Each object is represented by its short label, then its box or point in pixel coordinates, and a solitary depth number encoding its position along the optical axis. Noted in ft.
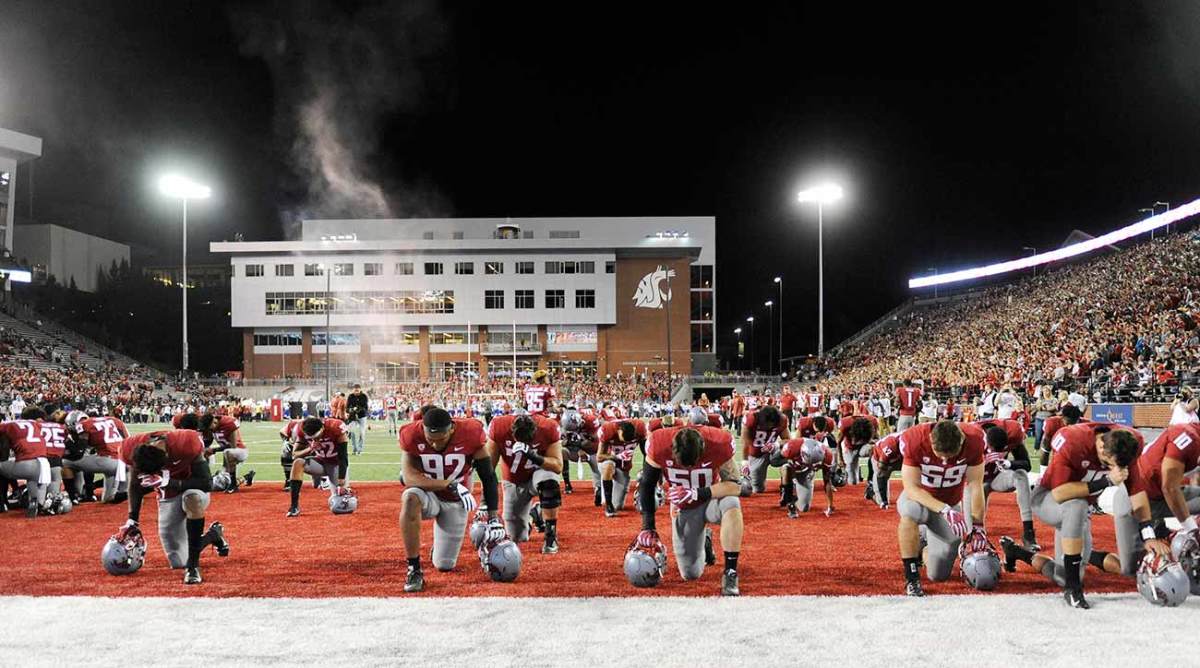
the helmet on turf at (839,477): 45.27
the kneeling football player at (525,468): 29.91
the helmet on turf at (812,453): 36.99
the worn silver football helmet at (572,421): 43.19
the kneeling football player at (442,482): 23.68
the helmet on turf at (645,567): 23.03
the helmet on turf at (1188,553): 21.42
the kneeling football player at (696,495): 22.91
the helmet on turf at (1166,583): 20.33
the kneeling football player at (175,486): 24.71
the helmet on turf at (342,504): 38.63
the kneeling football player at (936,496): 22.39
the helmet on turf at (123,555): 25.17
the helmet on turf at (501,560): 24.11
